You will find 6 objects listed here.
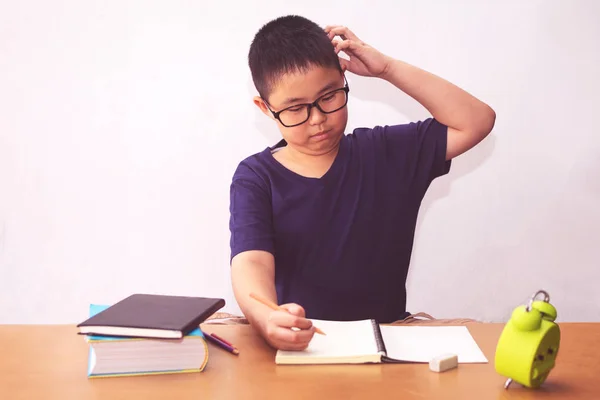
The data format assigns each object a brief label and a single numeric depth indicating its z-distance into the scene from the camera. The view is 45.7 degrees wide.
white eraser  1.04
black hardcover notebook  1.03
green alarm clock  0.92
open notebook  1.09
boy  1.56
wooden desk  0.96
